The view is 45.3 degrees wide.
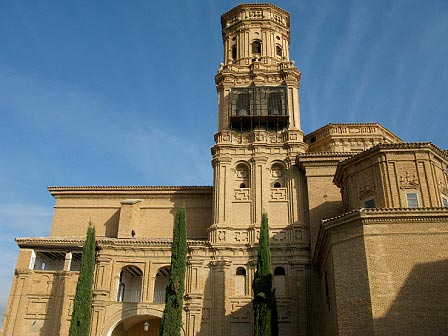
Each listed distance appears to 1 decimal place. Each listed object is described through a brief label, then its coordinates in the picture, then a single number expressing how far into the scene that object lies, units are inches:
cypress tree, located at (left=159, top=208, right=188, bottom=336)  960.3
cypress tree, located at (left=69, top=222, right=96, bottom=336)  1035.3
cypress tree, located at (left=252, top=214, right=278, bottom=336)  909.2
